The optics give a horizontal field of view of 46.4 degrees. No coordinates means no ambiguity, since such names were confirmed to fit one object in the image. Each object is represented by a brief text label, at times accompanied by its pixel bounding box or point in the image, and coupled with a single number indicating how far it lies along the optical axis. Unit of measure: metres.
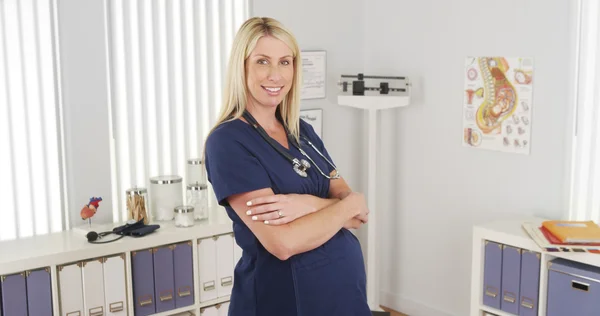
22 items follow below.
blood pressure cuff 3.07
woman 1.86
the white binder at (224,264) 3.32
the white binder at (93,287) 2.92
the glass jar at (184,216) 3.23
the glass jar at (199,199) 3.35
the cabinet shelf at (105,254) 2.81
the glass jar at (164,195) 3.36
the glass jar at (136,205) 3.24
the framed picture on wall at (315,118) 4.12
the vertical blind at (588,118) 3.23
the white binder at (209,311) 3.34
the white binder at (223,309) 3.40
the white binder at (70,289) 2.86
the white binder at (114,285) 2.98
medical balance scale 3.92
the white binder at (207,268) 3.27
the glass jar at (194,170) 3.54
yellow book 2.94
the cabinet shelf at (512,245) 2.95
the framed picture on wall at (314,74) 4.10
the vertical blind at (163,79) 3.35
